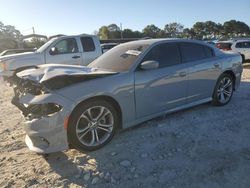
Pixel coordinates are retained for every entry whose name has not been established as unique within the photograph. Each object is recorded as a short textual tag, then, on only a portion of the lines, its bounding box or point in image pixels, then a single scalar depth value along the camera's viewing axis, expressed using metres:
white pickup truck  6.41
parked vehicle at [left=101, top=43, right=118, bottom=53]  11.15
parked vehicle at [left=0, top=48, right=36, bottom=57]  10.00
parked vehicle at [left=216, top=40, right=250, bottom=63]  10.75
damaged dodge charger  2.59
